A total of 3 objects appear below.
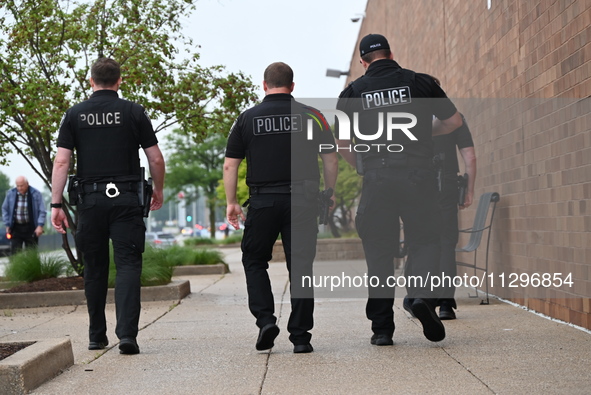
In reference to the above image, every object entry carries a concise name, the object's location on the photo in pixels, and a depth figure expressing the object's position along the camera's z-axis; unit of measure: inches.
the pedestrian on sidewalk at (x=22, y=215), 563.5
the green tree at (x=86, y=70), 441.4
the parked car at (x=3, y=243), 1189.3
